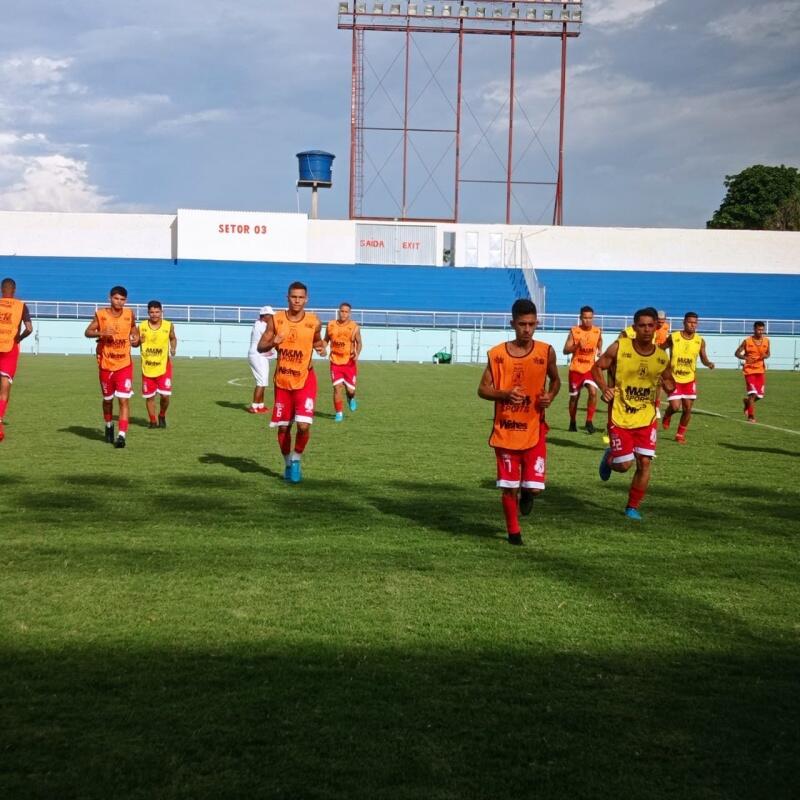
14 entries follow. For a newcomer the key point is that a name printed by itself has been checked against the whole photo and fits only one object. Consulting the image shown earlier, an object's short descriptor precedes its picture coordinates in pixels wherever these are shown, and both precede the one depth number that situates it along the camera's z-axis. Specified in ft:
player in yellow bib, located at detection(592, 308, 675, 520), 29.55
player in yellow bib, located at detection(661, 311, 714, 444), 50.96
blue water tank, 206.49
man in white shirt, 61.72
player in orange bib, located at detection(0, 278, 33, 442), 45.14
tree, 300.81
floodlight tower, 193.67
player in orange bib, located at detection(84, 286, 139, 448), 43.32
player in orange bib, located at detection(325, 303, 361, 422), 59.41
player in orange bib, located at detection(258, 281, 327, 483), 34.01
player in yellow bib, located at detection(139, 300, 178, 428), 50.88
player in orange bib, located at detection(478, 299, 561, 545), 24.89
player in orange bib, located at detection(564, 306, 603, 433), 53.16
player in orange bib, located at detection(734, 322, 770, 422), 60.49
